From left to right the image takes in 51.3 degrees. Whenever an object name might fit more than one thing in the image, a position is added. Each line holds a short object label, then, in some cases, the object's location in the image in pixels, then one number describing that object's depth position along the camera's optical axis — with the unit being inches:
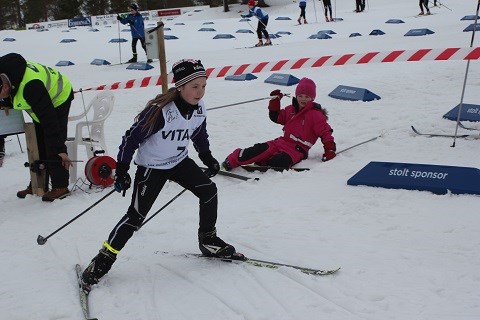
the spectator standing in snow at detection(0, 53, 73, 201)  202.5
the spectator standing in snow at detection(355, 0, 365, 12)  1164.5
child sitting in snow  249.4
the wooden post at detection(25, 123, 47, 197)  231.5
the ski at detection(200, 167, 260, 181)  241.6
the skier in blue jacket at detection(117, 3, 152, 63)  653.3
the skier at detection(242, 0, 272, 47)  702.3
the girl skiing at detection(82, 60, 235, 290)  138.3
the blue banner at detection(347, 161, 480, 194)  191.6
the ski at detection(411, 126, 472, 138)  259.9
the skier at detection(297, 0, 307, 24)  1015.6
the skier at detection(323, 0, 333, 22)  1019.8
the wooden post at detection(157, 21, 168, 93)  277.3
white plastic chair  251.8
